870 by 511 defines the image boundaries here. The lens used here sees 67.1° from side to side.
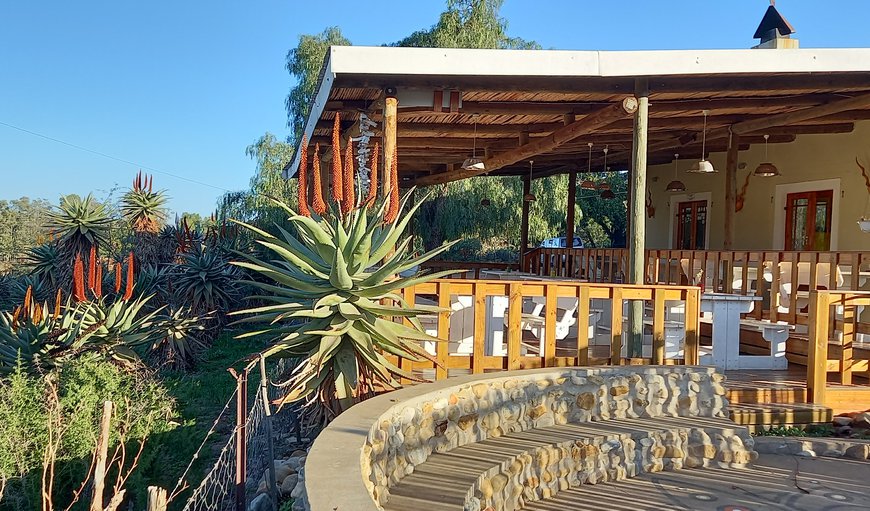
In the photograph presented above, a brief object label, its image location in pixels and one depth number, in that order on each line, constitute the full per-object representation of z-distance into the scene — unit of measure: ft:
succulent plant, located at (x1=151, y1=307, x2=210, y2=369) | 29.04
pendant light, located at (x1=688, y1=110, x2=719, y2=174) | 30.60
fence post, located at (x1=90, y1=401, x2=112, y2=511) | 6.75
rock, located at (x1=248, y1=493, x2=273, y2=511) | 12.66
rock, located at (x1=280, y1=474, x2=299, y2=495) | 13.48
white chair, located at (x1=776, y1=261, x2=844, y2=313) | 25.44
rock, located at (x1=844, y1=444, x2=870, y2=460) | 17.16
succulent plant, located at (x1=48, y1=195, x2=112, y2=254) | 40.57
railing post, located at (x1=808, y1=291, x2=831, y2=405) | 19.03
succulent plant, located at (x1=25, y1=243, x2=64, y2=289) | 41.14
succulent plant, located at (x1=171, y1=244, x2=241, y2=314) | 35.70
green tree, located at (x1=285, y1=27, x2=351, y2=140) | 74.63
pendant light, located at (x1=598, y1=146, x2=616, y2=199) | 43.08
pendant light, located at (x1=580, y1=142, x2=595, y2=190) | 41.60
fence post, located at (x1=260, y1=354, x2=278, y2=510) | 12.22
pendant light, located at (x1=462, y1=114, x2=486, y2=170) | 29.81
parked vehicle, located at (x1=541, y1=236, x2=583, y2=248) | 91.75
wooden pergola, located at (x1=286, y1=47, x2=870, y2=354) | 19.49
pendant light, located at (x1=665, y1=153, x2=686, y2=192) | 43.29
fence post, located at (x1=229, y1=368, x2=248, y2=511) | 10.47
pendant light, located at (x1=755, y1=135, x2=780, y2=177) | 35.03
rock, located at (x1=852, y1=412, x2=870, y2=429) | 18.66
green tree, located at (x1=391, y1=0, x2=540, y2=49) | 65.77
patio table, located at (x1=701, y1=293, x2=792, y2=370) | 21.36
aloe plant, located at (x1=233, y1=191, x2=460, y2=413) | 14.89
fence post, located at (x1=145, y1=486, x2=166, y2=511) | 7.46
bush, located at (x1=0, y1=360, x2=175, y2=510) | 14.56
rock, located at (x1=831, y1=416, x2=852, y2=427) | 19.10
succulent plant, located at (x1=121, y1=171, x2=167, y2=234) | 42.68
